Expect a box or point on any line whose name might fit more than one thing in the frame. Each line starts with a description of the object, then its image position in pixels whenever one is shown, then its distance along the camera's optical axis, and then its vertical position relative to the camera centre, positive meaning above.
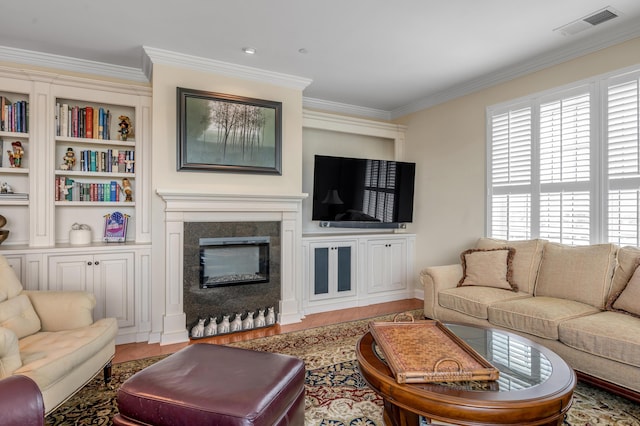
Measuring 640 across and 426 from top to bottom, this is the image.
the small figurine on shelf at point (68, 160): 3.38 +0.46
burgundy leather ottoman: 1.37 -0.76
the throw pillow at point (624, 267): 2.56 -0.41
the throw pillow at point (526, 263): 3.18 -0.48
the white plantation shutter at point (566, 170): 3.11 +0.37
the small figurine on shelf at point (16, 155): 3.20 +0.48
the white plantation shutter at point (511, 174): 3.58 +0.38
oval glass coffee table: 1.30 -0.73
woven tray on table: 1.45 -0.66
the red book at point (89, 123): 3.39 +0.82
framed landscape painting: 3.35 +0.76
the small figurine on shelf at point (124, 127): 3.55 +0.83
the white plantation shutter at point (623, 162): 2.81 +0.40
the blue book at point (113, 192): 3.53 +0.17
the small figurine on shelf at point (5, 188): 3.22 +0.18
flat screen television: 4.23 +0.23
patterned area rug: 1.99 -1.18
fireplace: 3.29 -0.42
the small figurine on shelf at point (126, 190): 3.56 +0.19
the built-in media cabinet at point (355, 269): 4.19 -0.76
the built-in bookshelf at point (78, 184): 3.09 +0.23
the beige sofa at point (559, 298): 2.14 -0.71
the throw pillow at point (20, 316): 2.08 -0.66
